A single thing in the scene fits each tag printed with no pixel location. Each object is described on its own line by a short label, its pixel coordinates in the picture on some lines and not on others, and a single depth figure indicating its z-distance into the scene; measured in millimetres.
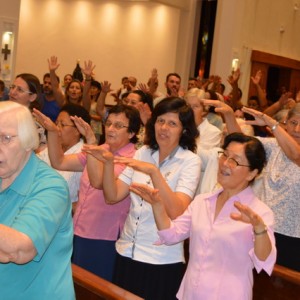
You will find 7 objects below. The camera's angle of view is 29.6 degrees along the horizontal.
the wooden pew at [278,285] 3057
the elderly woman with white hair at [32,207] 1793
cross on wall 9328
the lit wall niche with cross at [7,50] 9242
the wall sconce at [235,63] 11913
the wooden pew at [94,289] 2518
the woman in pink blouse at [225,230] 2535
